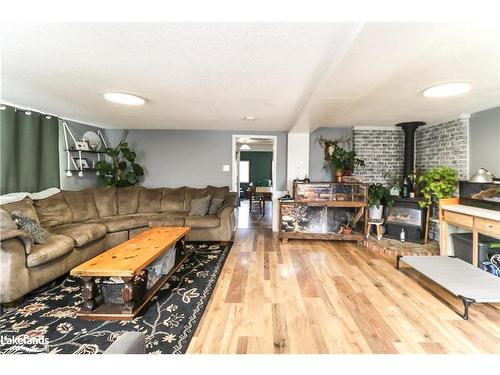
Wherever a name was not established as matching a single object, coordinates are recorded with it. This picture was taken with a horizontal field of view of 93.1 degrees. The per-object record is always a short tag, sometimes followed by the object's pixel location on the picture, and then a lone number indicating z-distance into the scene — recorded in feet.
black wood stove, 12.55
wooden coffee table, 6.23
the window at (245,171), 34.45
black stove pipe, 13.70
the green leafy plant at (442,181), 10.73
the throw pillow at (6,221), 7.35
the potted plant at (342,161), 13.96
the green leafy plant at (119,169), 14.57
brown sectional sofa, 6.98
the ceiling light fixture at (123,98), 8.73
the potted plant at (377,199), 13.11
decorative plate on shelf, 14.70
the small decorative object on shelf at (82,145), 13.78
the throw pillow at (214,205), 13.88
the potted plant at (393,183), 13.76
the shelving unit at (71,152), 13.44
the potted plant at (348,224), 13.44
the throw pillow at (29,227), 7.86
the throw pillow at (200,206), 13.58
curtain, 10.21
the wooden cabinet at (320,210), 13.30
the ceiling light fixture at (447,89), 7.57
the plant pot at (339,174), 13.98
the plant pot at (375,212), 13.46
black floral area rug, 5.44
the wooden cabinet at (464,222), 7.91
